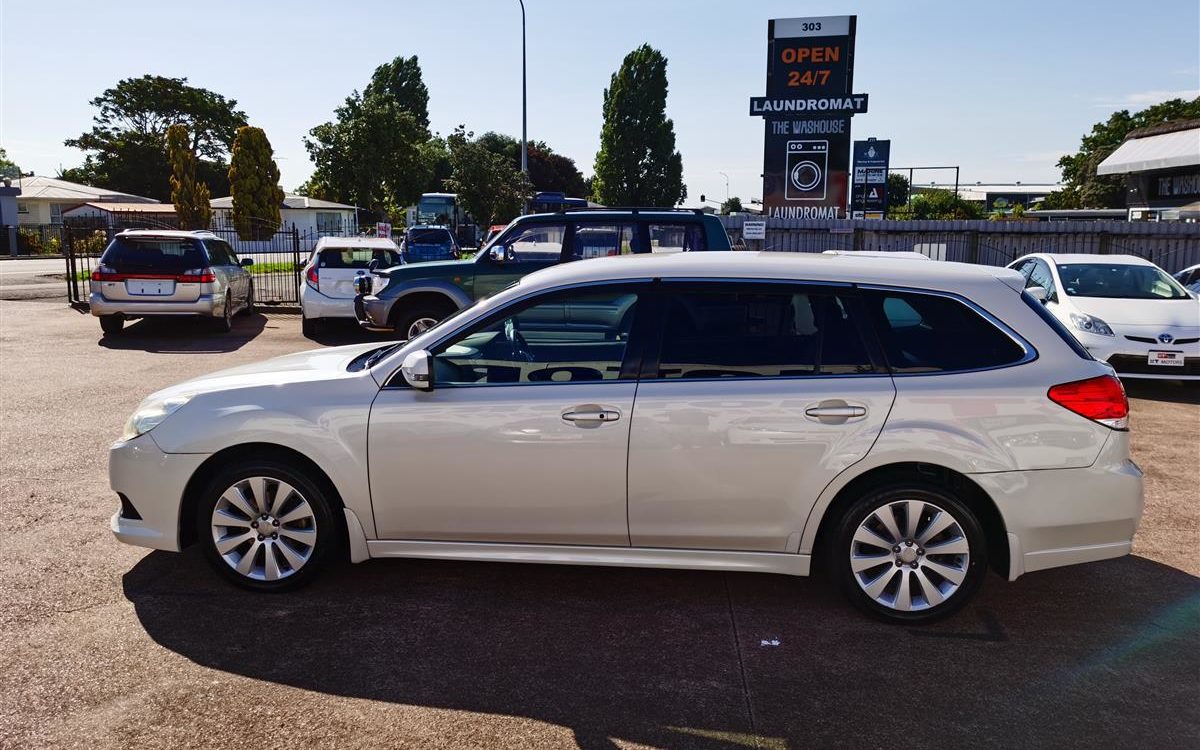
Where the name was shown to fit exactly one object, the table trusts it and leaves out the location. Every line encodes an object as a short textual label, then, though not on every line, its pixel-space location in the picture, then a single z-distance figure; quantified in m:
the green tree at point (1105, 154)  60.56
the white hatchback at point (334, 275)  14.37
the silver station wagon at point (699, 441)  4.14
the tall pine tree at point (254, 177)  40.69
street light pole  35.34
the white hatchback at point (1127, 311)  9.97
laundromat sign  28.17
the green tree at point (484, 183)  44.94
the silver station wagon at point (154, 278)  13.94
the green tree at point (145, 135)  77.06
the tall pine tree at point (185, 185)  36.97
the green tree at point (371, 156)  42.75
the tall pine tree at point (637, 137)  64.25
